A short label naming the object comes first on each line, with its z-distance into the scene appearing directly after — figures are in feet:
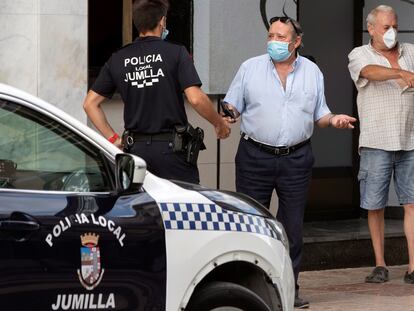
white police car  25.03
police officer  34.97
